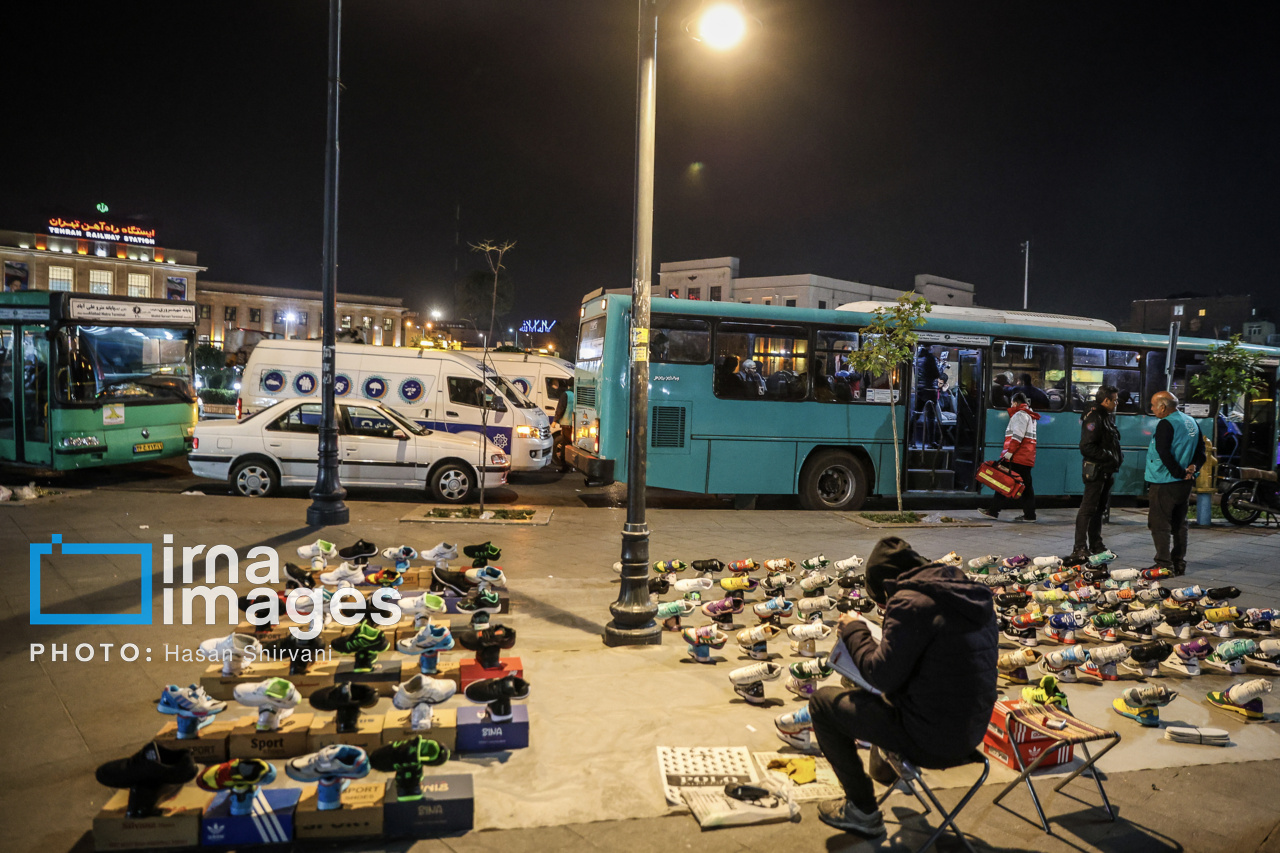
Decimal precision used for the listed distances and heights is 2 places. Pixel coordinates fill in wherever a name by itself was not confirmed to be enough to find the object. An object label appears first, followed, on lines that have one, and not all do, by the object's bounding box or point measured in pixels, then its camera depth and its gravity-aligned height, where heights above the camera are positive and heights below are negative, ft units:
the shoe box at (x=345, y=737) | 12.54 -5.63
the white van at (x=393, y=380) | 49.65 +0.71
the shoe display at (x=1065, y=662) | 17.22 -5.58
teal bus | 39.78 +0.55
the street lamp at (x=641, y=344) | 19.25 +1.41
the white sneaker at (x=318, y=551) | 21.34 -4.52
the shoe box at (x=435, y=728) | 12.72 -5.59
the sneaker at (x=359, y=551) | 22.43 -4.69
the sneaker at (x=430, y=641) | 15.81 -5.11
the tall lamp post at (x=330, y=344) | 32.55 +1.95
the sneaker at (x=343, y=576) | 19.45 -4.76
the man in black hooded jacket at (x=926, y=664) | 9.92 -3.34
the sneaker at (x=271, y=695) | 12.75 -5.14
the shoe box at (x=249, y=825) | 10.21 -5.84
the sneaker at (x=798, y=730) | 13.83 -5.84
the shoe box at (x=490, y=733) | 13.15 -5.78
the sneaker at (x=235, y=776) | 10.68 -5.46
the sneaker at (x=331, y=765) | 11.06 -5.47
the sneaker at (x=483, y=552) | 21.80 -4.46
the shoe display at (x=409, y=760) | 10.97 -5.56
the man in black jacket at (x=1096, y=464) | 29.58 -1.85
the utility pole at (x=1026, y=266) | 128.36 +24.71
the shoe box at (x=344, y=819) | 10.45 -5.84
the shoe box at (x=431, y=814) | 10.79 -5.93
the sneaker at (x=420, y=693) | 13.74 -5.39
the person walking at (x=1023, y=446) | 39.14 -1.64
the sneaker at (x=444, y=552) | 21.31 -4.40
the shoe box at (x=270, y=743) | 12.44 -5.75
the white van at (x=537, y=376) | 59.98 +1.67
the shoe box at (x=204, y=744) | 12.21 -5.69
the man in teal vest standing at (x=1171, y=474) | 26.53 -1.93
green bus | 41.68 -0.06
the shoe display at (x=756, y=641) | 18.21 -5.63
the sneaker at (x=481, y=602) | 19.89 -5.36
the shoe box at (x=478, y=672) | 15.11 -5.46
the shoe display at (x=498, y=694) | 13.26 -5.44
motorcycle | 40.29 -4.32
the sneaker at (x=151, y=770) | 10.39 -5.33
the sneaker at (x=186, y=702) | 12.29 -5.11
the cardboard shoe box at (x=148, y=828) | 10.01 -5.80
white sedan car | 38.93 -3.22
